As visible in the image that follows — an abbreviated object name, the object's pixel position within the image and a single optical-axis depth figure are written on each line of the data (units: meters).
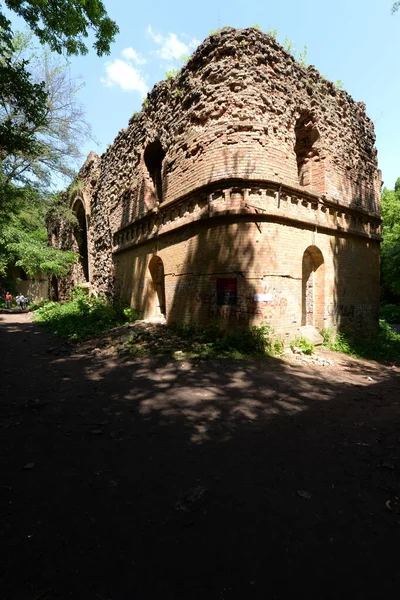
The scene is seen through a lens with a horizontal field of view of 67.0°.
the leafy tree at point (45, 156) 13.20
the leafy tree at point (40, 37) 6.35
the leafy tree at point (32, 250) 16.16
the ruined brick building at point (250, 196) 7.64
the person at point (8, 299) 25.69
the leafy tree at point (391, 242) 22.20
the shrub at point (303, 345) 7.81
